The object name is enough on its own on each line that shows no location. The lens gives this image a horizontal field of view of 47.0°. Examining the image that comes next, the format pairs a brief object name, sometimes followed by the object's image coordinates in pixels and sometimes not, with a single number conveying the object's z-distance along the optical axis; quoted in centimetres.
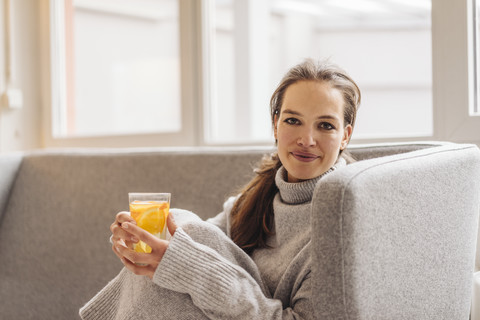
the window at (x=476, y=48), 176
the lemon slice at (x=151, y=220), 119
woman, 113
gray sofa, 94
